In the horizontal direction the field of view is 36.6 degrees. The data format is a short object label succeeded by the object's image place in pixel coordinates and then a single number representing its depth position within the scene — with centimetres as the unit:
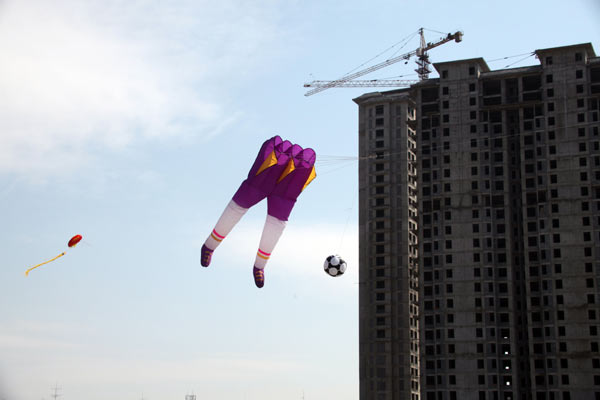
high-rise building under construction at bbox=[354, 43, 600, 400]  13462
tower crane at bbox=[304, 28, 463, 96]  19075
